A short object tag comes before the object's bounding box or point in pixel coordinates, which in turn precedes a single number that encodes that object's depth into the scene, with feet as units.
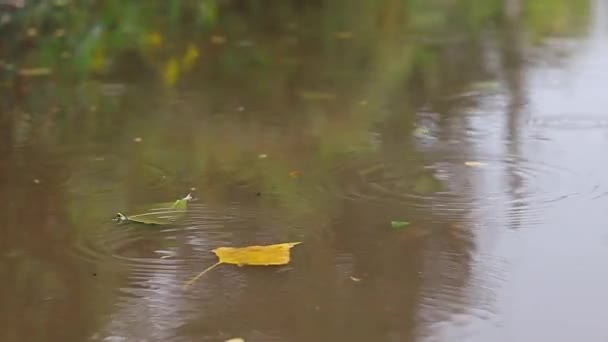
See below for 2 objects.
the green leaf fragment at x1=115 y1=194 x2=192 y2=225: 10.34
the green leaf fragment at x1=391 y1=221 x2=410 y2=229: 10.00
